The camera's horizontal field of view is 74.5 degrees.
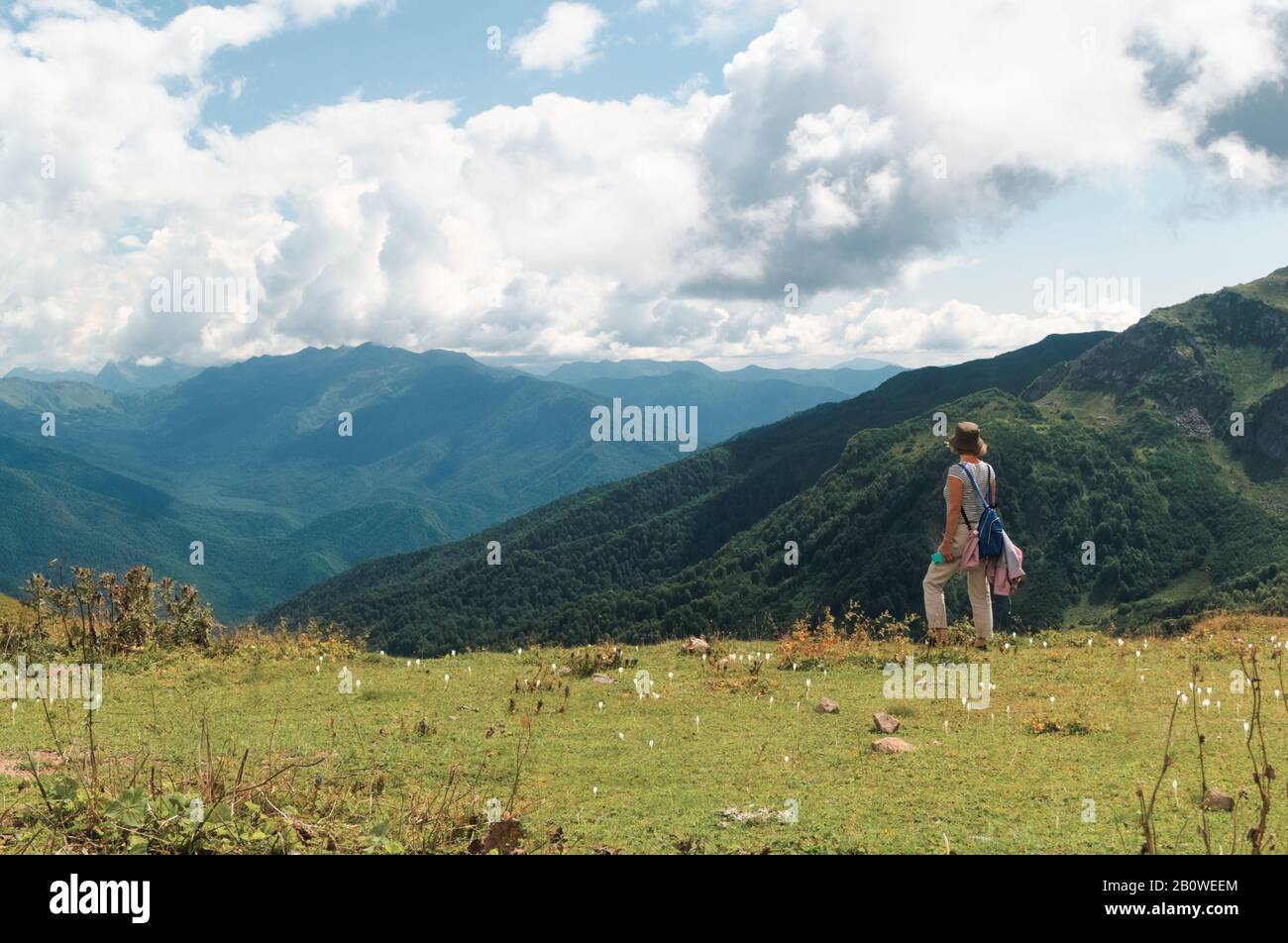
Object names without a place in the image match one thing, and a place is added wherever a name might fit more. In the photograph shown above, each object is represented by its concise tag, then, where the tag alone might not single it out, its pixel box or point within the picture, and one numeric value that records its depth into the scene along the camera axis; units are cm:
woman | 1184
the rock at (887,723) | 959
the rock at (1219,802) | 643
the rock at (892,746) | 871
